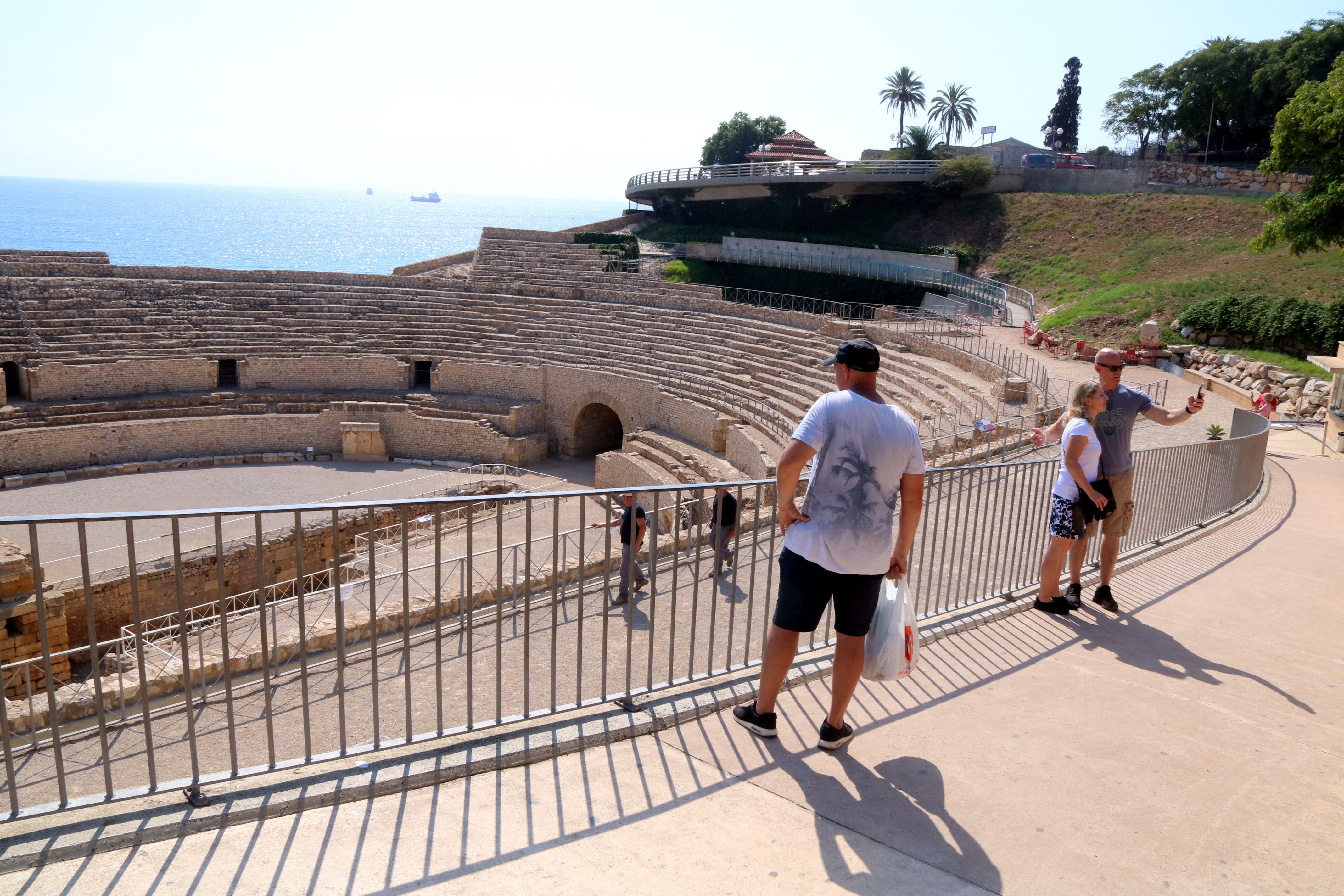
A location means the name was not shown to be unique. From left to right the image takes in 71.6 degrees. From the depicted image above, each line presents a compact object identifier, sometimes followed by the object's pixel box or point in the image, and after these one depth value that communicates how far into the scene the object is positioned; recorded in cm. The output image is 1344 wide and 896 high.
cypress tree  5681
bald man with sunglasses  612
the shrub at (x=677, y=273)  3728
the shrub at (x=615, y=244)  3734
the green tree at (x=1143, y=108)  4662
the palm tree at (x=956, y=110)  5788
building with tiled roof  5159
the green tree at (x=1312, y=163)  2072
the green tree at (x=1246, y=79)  3600
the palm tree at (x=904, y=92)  5912
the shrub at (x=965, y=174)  4028
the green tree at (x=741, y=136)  6094
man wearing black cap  362
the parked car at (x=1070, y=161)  4359
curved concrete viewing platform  4175
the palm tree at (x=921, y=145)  4528
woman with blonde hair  575
